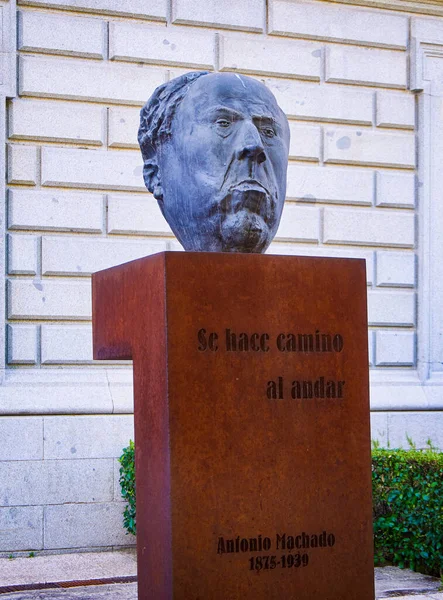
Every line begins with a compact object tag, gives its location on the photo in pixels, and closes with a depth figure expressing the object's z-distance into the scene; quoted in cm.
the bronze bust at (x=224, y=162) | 571
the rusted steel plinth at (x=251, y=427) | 507
